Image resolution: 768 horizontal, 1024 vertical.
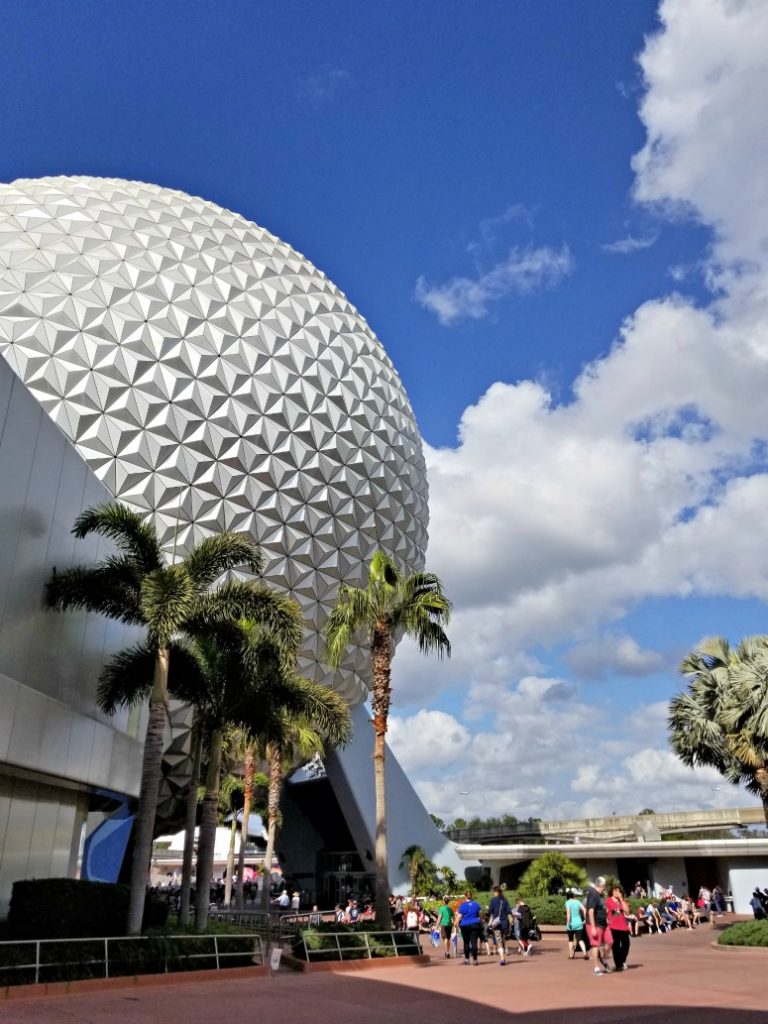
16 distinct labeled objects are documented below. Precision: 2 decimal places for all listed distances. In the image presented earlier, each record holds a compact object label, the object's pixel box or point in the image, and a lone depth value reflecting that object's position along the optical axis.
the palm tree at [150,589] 13.37
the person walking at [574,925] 14.34
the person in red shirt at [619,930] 11.55
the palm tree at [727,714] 17.84
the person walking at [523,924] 15.37
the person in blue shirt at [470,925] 13.09
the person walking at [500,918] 13.65
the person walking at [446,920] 16.70
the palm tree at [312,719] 16.75
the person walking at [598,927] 11.50
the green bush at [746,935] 15.02
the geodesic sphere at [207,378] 23.09
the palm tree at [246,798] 25.98
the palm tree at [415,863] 30.22
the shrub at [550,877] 25.28
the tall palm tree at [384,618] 16.81
